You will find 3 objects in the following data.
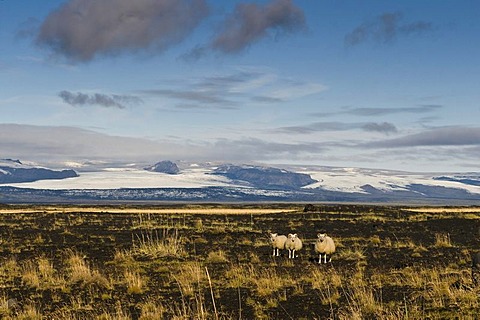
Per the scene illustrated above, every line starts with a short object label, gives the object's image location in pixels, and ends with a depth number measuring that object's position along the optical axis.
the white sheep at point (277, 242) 26.38
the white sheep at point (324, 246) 23.84
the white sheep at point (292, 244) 25.47
